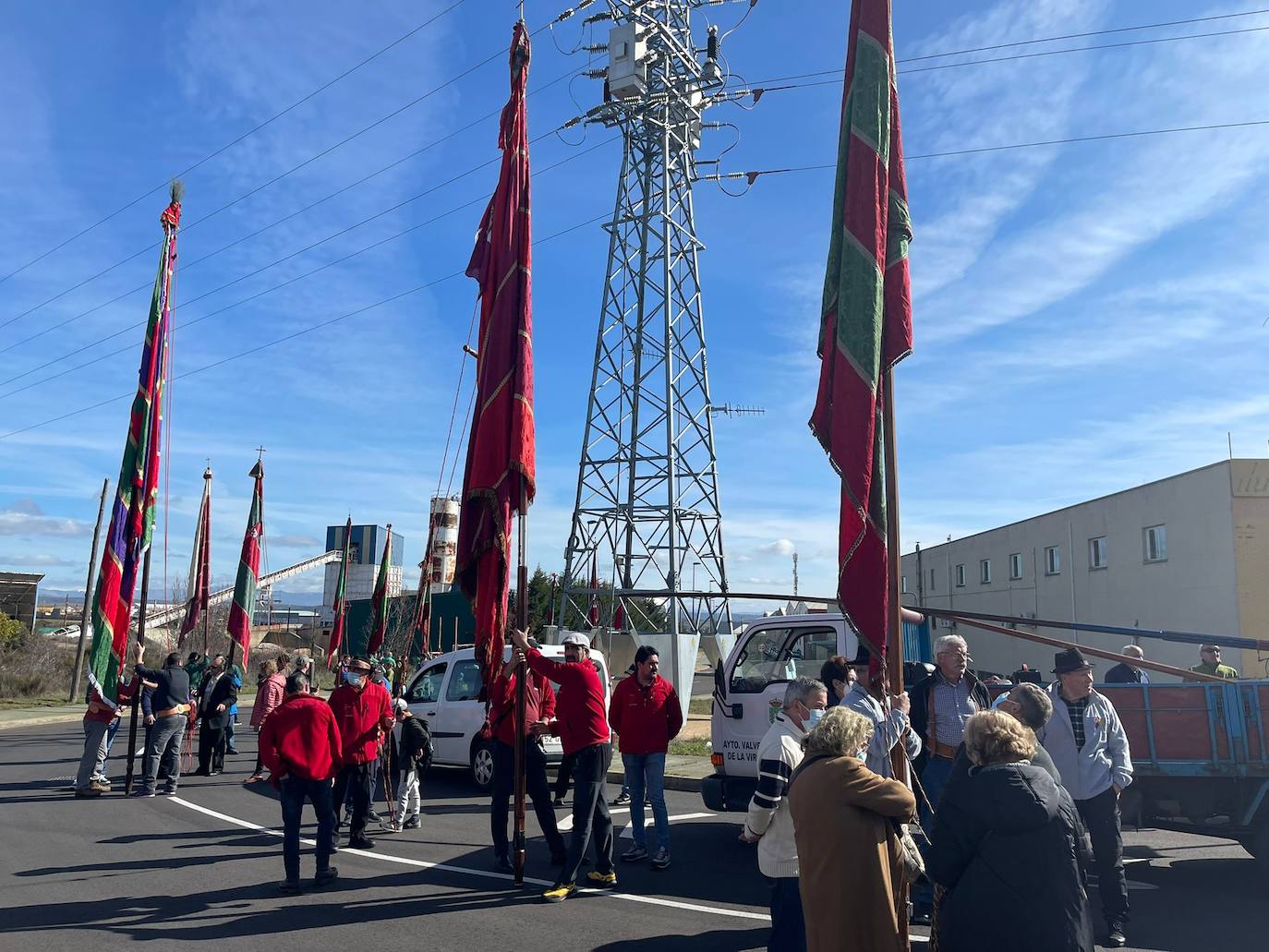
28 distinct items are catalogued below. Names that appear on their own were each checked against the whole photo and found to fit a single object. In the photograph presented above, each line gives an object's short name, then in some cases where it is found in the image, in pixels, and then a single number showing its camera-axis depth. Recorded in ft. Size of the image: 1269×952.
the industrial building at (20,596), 134.21
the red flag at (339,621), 72.18
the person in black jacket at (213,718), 47.83
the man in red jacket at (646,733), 27.17
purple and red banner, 40.78
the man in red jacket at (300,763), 24.45
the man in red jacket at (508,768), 26.09
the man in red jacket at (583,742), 23.97
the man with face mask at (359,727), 29.45
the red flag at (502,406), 25.98
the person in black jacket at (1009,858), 12.06
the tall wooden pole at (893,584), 16.08
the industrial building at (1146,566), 73.97
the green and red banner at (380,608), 61.52
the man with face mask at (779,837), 15.35
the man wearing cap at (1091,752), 21.20
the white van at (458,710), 42.57
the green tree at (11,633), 108.47
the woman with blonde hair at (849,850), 12.96
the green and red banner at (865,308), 16.92
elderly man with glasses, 21.99
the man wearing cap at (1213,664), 35.89
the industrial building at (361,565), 262.08
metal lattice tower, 70.85
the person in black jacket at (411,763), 33.12
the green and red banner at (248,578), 61.77
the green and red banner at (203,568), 65.16
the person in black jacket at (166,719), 40.68
